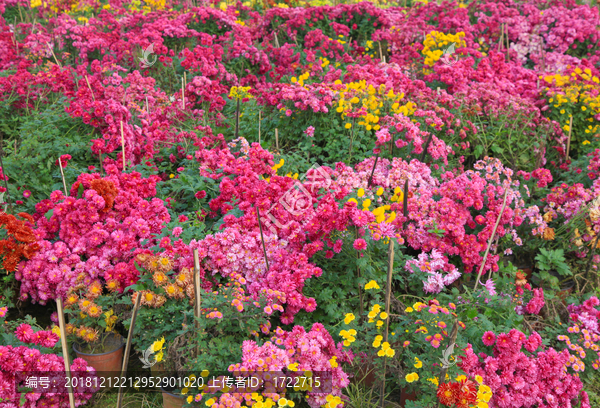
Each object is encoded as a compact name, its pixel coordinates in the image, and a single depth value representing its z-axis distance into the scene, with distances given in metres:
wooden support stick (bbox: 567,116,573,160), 5.17
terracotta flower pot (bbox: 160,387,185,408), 2.44
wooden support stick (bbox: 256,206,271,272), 3.01
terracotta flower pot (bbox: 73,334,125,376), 2.70
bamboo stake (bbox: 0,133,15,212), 3.64
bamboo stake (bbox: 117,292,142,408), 2.15
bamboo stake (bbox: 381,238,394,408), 2.44
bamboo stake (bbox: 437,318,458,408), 2.33
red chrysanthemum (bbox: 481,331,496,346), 2.67
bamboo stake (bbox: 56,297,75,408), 2.01
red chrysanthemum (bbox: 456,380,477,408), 2.29
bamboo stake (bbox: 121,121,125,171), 3.97
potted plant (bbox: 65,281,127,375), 2.71
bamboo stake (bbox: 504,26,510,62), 7.30
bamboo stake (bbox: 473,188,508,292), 3.22
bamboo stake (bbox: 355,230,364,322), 2.97
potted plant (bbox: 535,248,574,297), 3.67
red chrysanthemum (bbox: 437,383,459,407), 2.29
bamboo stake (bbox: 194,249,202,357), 2.32
